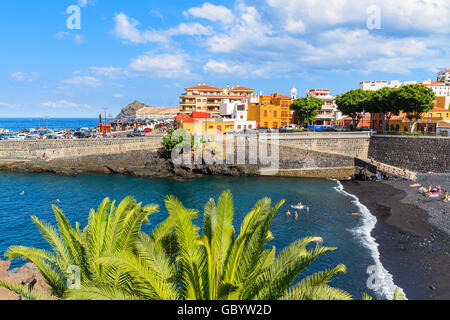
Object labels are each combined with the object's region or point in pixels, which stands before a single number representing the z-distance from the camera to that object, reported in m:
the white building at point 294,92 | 96.17
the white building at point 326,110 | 82.50
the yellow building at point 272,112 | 71.62
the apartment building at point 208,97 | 86.19
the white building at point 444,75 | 144.88
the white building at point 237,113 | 67.69
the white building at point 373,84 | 116.64
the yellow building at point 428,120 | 57.12
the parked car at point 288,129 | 62.50
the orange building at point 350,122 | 81.94
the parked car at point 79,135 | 64.06
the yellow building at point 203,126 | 62.16
